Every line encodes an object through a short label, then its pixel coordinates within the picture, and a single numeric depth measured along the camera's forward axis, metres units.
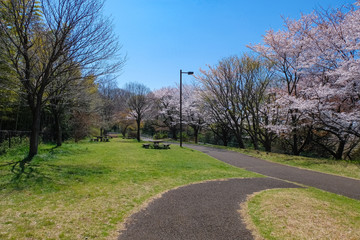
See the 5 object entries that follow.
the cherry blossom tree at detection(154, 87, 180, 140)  36.84
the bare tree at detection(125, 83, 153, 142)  28.42
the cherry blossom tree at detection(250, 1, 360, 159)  12.29
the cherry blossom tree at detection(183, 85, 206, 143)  31.67
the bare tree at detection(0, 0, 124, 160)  8.44
